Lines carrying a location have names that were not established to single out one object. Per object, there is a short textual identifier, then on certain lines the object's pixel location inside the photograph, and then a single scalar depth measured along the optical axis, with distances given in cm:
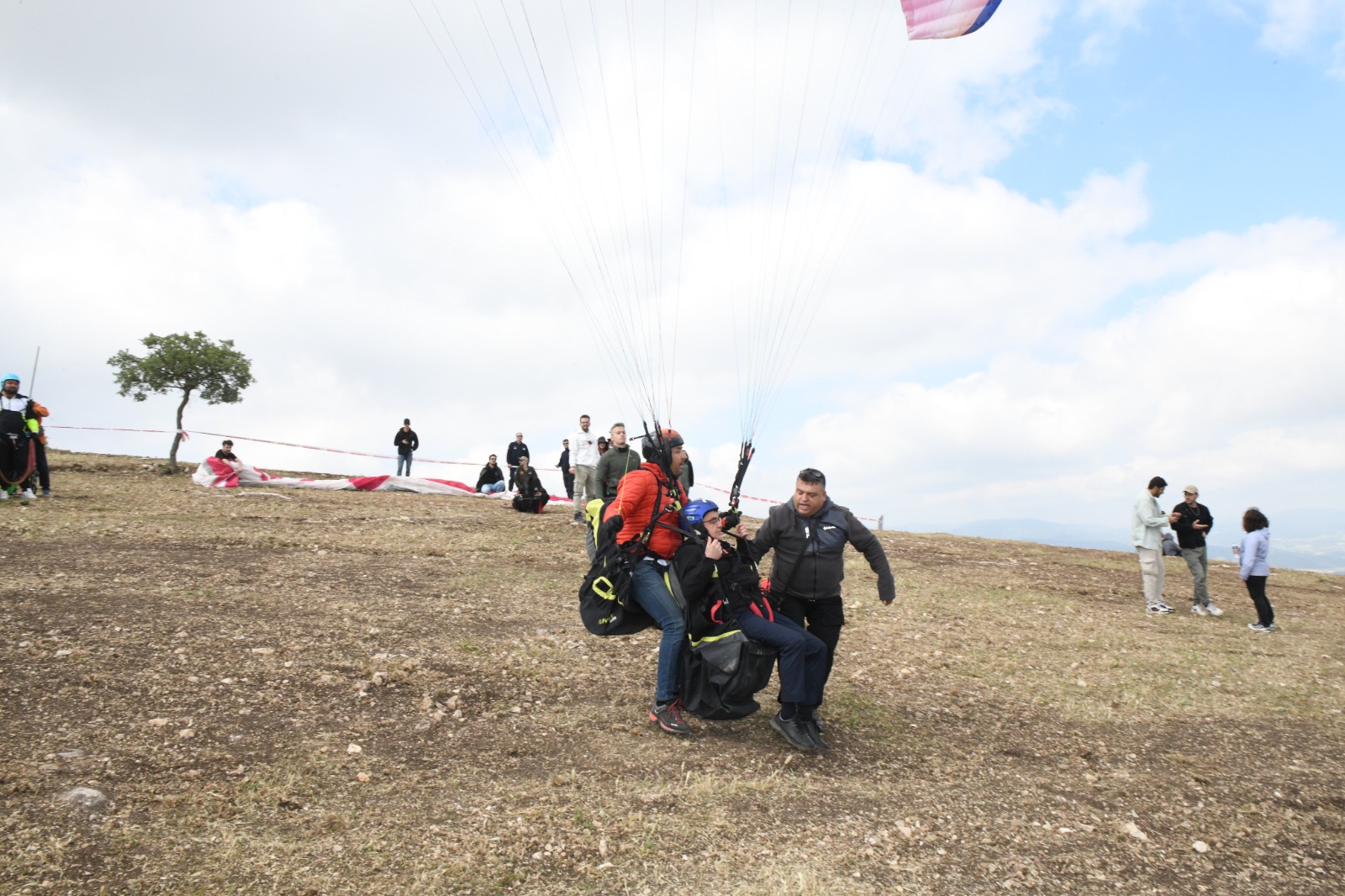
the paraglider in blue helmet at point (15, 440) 1402
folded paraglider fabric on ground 1917
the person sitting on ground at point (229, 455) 1955
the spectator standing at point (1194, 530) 1321
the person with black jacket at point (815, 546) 645
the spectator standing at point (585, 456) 1588
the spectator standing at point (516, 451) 2327
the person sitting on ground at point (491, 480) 2353
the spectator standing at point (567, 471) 2027
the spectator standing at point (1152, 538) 1300
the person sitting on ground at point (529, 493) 1878
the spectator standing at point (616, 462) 1255
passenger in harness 620
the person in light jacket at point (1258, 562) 1211
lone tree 2183
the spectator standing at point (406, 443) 2471
